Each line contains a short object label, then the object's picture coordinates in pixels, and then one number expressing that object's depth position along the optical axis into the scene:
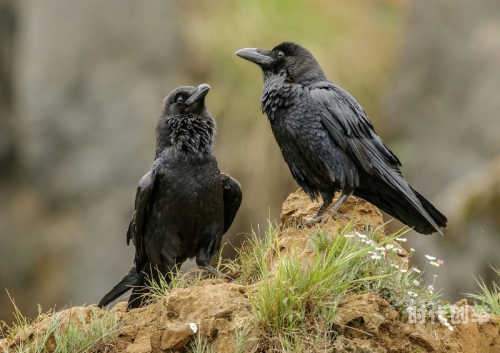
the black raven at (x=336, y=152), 11.11
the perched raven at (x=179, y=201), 11.55
